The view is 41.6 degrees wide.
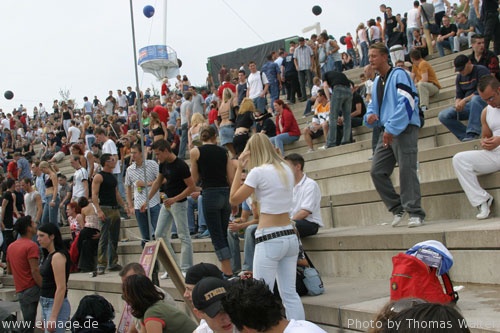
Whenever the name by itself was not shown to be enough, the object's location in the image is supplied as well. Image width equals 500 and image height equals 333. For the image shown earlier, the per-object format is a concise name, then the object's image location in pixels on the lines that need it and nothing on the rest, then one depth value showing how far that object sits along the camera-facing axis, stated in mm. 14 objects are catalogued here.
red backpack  4137
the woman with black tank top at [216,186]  7207
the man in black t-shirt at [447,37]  16984
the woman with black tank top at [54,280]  7051
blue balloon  37762
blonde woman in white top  5133
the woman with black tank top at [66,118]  23833
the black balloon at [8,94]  44834
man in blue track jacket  6473
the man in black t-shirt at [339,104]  11630
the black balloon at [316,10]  31906
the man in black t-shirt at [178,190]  7988
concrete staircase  5047
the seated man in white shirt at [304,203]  6871
